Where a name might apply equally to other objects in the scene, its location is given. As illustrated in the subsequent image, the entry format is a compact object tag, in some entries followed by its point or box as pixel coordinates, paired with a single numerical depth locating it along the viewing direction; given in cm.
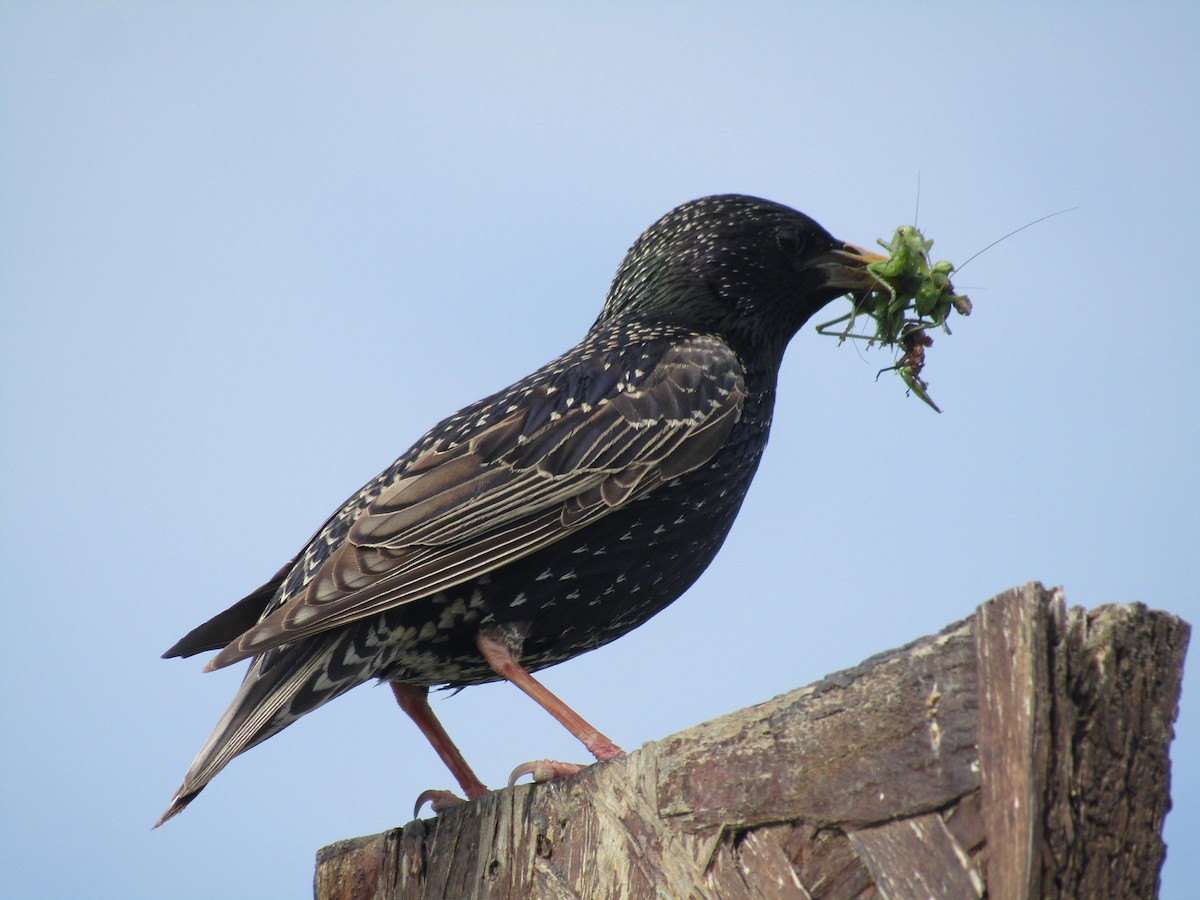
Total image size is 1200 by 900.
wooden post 470
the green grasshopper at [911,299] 916
